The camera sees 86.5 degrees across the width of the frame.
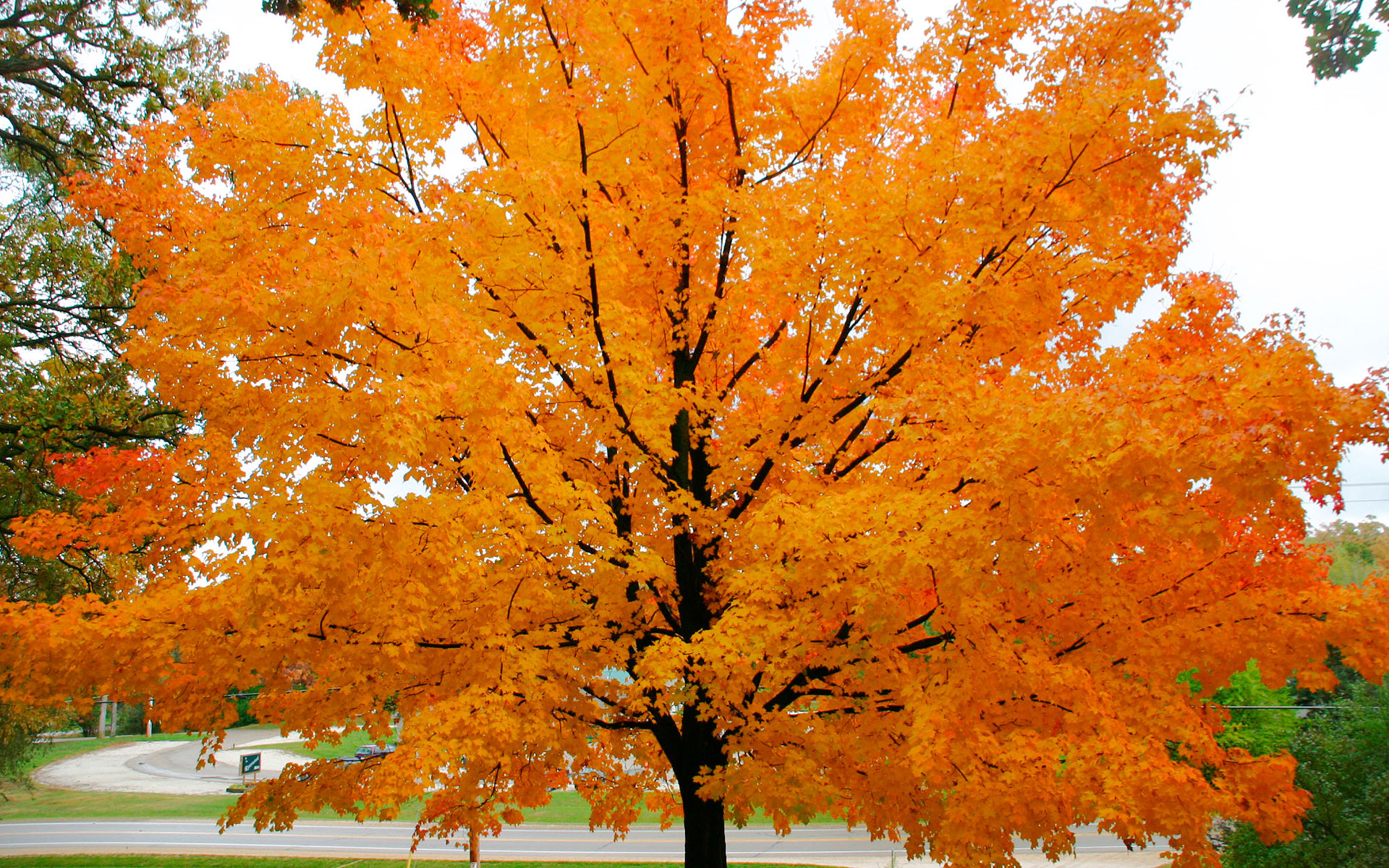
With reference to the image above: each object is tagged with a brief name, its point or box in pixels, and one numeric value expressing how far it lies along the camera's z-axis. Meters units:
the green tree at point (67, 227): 10.83
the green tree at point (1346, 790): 10.09
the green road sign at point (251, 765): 22.94
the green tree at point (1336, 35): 8.21
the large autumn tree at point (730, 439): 4.44
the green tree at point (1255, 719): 15.59
